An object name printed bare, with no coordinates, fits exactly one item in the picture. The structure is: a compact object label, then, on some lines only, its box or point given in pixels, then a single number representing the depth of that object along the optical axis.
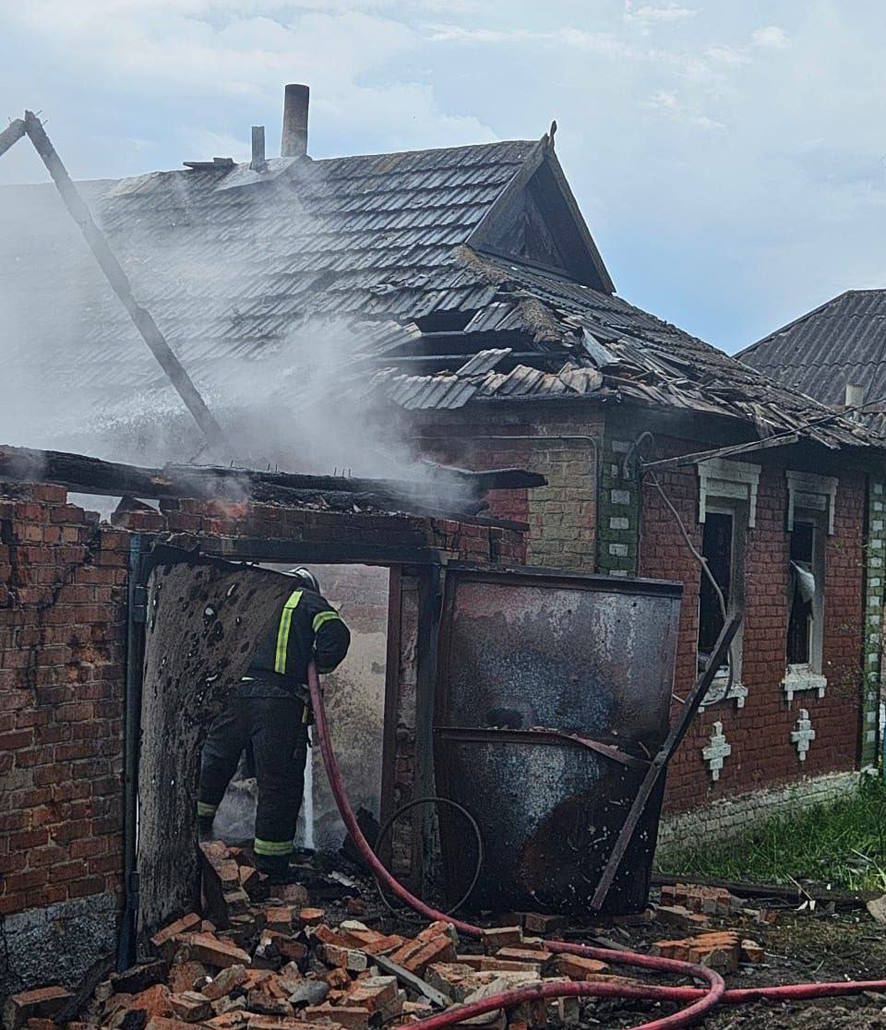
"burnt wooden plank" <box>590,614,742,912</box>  7.09
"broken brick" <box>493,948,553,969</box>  6.19
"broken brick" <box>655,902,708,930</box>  7.32
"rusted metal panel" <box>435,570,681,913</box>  7.12
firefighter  6.92
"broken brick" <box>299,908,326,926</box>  6.40
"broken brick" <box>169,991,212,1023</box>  5.30
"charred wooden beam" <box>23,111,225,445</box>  9.70
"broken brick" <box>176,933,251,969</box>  5.74
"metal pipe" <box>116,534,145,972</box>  5.91
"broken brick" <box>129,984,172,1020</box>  5.36
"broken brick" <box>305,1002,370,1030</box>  5.30
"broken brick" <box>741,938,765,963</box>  6.88
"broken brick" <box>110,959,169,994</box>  5.61
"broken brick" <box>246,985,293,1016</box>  5.39
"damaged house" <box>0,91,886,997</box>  5.87
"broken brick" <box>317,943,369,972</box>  5.86
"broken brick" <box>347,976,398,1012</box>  5.40
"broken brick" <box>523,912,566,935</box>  6.90
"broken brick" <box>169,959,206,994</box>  5.61
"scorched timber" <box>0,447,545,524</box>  5.76
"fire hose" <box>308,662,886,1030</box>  5.44
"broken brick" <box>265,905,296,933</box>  6.16
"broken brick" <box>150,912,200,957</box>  5.90
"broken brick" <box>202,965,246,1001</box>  5.52
